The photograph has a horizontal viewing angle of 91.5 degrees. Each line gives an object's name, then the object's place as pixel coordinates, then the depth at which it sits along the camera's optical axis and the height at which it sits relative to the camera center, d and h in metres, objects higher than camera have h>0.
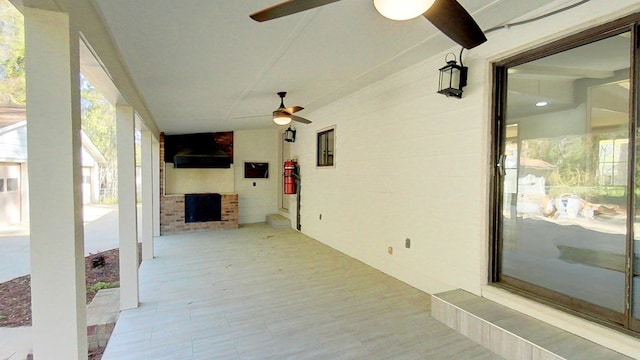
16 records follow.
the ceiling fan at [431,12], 1.44 +0.81
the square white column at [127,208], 3.12 -0.36
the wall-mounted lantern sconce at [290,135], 7.59 +0.93
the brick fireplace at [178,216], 7.45 -1.07
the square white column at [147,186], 4.79 -0.21
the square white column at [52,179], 1.39 -0.03
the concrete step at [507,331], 2.12 -1.20
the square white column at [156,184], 6.50 -0.26
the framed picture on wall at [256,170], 8.80 +0.07
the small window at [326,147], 6.03 +0.52
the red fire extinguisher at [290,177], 7.47 -0.10
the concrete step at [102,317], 2.94 -1.43
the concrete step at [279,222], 7.90 -1.28
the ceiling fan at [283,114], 4.59 +0.88
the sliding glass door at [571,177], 2.21 -0.03
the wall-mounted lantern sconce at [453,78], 3.07 +0.94
